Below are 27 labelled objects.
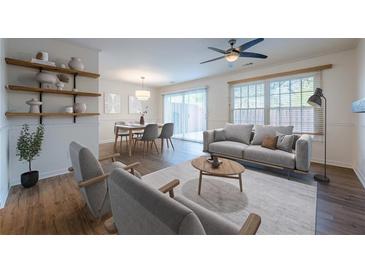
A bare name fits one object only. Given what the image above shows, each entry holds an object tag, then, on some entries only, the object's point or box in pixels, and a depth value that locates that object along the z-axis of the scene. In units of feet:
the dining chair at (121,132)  15.06
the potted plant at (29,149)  7.27
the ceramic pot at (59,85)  8.59
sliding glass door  19.38
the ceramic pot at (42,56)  7.82
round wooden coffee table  6.36
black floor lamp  8.49
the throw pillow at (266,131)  10.18
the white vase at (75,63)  8.90
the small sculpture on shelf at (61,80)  8.61
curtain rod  10.95
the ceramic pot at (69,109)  9.03
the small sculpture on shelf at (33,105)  7.80
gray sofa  8.16
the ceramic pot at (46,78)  7.86
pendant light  15.60
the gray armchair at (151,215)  1.65
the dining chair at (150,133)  13.46
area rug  5.11
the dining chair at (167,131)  15.02
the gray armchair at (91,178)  4.42
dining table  13.46
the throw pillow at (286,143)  9.23
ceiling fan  8.18
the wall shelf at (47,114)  7.17
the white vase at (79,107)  9.39
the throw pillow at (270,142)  9.71
